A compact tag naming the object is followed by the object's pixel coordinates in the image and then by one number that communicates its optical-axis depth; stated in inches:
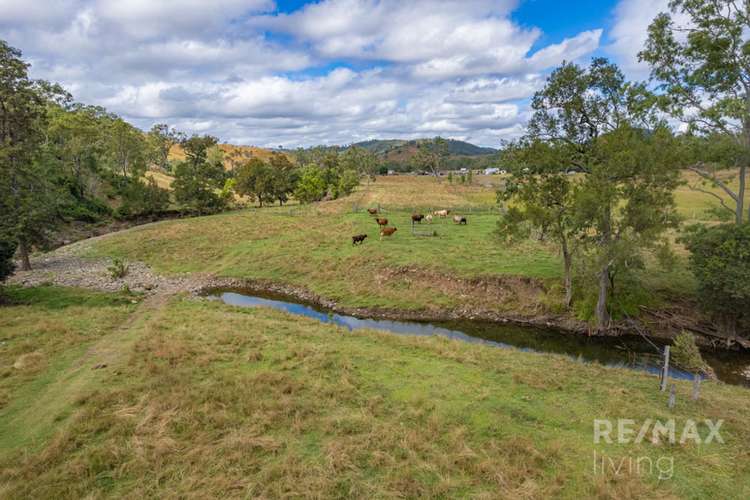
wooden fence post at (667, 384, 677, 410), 396.5
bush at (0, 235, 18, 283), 728.1
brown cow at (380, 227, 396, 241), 1331.2
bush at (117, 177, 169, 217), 2188.7
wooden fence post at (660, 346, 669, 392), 422.2
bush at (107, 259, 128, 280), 1116.4
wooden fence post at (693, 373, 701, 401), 405.8
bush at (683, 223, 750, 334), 607.8
